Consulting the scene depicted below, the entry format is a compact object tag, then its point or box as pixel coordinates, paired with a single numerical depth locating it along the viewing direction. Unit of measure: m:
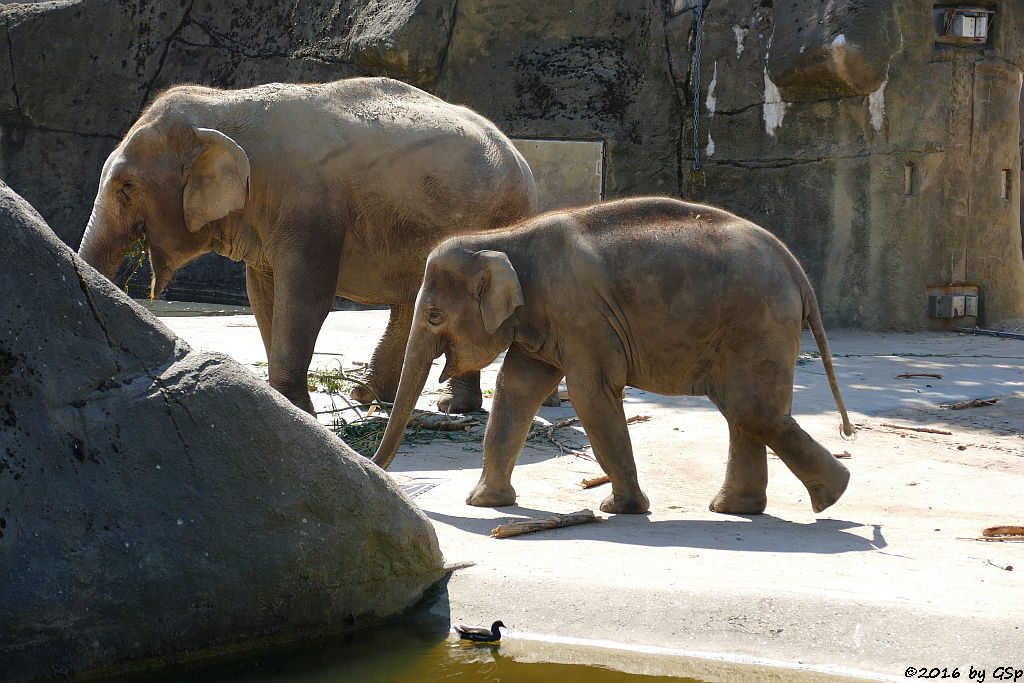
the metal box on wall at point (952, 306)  21.72
